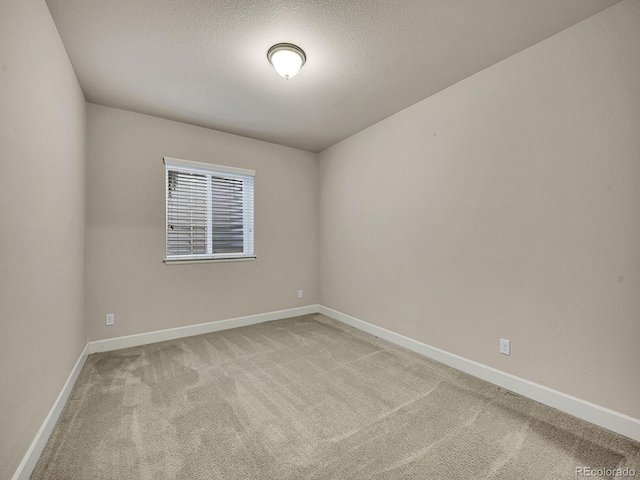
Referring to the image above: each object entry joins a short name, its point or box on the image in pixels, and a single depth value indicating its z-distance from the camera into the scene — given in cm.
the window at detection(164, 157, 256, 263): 335
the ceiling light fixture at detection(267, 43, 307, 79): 202
